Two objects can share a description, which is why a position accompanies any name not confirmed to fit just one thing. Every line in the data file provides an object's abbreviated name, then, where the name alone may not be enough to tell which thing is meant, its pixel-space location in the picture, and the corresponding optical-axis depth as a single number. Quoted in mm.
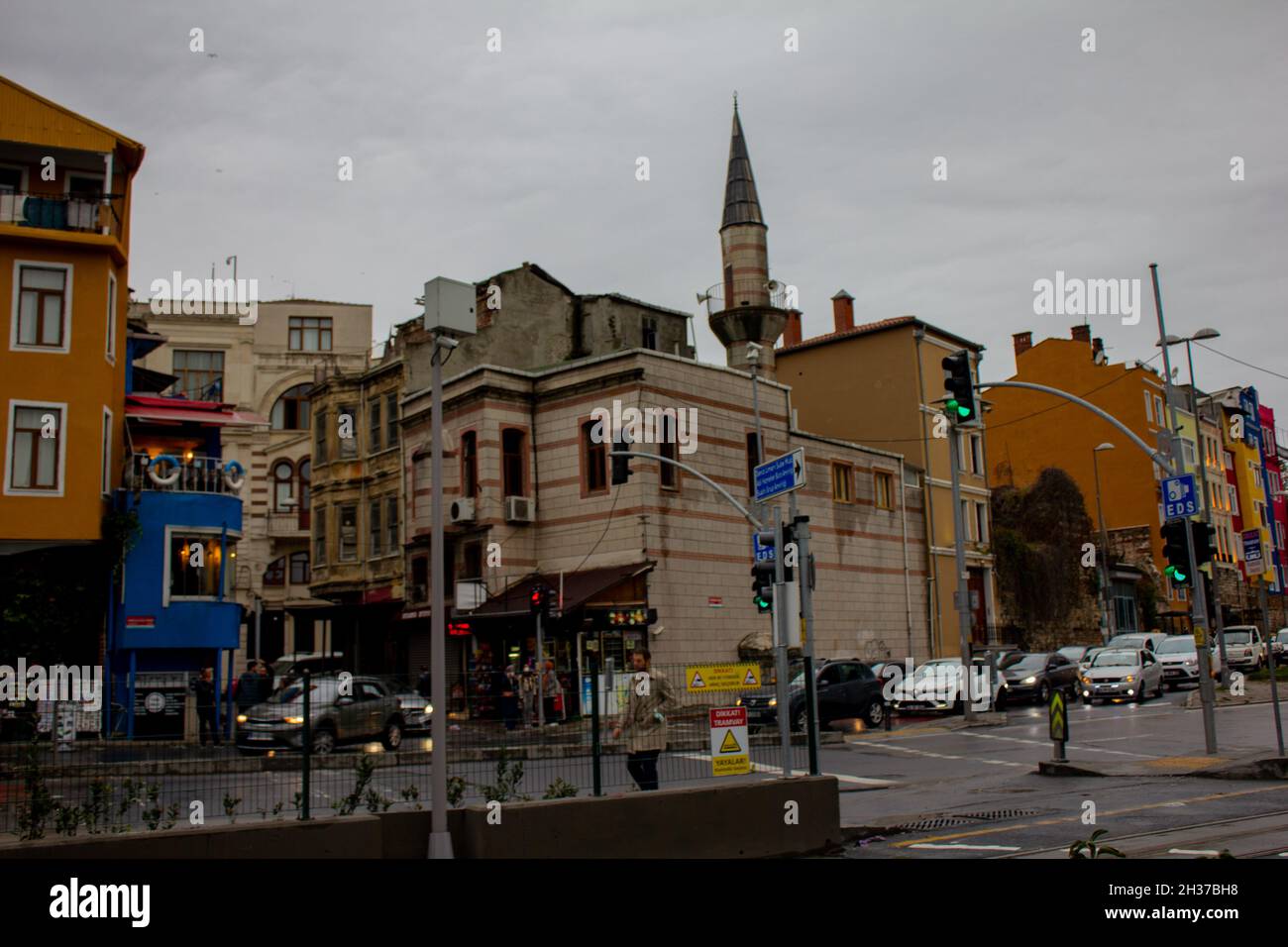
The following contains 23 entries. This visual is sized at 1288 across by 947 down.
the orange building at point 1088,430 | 61562
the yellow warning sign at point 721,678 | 12680
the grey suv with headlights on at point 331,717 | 14383
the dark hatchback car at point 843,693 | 26759
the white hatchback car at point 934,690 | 32094
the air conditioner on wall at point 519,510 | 35719
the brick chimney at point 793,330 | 56656
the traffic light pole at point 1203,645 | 19969
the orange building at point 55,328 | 28031
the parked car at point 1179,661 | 40062
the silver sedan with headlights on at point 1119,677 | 34438
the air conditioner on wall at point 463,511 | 35625
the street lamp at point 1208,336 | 21838
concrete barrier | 9484
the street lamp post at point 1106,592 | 50656
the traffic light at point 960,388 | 19281
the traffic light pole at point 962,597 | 28828
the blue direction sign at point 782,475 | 14594
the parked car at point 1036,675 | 34531
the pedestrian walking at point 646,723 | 12266
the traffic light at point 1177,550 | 20094
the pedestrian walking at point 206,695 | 19033
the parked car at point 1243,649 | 43281
